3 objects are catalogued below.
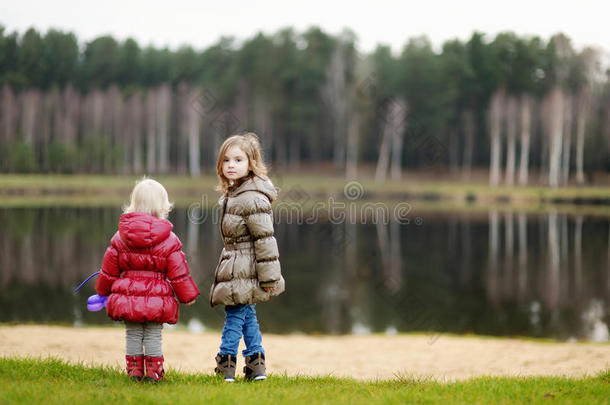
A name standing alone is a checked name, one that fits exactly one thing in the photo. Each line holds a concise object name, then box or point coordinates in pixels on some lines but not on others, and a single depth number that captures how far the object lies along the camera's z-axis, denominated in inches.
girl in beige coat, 177.3
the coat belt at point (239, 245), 180.9
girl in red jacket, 168.9
